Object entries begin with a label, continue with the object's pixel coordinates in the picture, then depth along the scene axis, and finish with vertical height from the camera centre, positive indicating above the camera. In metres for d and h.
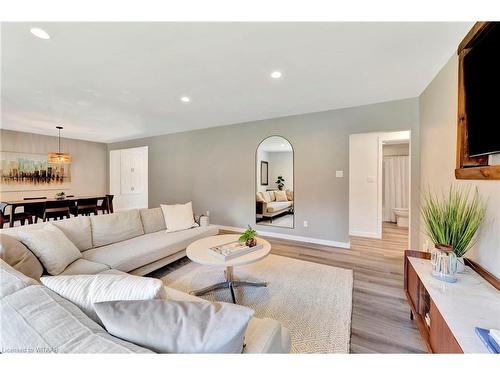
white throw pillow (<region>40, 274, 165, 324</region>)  0.89 -0.45
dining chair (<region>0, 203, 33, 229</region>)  3.83 -0.59
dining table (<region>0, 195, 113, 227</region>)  3.62 -0.33
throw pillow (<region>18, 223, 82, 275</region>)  1.70 -0.53
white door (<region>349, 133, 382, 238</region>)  4.25 +0.00
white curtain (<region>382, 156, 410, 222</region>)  5.18 +0.03
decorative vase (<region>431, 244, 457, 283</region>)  1.38 -0.53
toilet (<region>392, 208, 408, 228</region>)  4.86 -0.72
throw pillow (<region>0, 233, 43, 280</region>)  1.47 -0.52
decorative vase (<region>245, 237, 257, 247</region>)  2.20 -0.60
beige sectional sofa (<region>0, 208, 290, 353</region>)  0.65 -0.48
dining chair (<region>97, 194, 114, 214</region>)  5.25 -0.51
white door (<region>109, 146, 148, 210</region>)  6.91 +0.25
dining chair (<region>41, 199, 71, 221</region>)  3.95 -0.47
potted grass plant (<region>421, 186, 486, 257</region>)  1.49 -0.27
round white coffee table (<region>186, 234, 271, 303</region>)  1.90 -0.68
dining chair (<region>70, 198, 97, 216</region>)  4.45 -0.47
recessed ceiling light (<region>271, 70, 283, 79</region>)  2.37 +1.30
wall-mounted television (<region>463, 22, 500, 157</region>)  1.26 +0.63
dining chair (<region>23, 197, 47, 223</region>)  3.92 -0.45
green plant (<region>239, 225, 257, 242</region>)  2.24 -0.53
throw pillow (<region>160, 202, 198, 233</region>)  3.13 -0.49
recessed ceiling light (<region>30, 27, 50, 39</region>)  1.67 +1.25
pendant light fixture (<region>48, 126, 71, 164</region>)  4.62 +0.61
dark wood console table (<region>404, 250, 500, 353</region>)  0.95 -0.65
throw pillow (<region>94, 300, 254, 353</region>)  0.67 -0.47
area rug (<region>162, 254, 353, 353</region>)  1.58 -1.11
